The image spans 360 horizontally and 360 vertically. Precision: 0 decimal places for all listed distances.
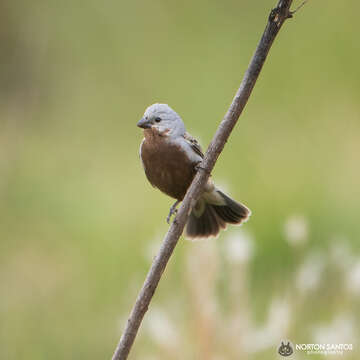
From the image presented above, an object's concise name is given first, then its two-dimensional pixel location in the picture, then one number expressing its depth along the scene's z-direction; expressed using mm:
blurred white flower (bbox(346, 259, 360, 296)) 6273
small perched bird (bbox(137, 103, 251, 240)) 5871
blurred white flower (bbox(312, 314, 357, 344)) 6031
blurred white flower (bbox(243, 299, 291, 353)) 6336
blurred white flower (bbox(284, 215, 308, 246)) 6700
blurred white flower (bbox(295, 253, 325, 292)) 6738
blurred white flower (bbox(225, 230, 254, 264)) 6738
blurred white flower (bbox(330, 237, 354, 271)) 7289
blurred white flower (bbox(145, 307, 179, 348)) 6469
